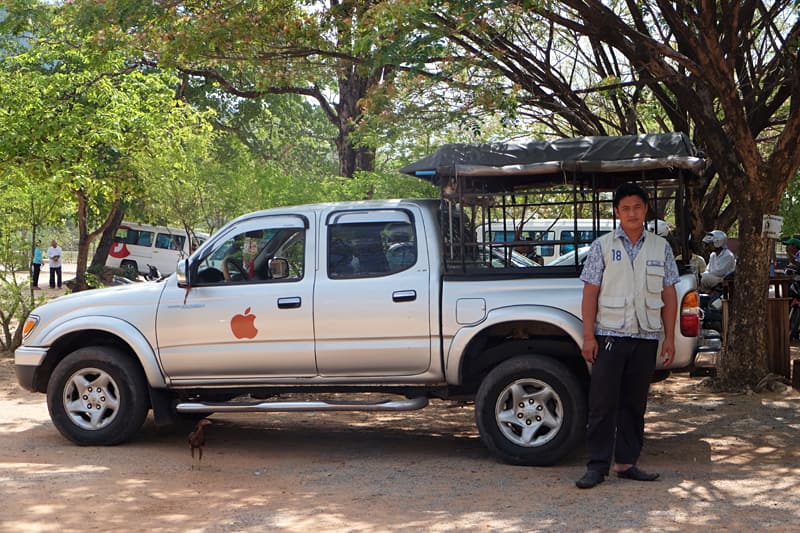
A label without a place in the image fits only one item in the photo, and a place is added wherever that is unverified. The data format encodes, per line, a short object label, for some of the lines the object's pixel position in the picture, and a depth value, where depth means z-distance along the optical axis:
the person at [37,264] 30.15
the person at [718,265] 13.40
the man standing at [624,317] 6.57
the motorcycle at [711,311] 12.90
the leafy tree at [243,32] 12.03
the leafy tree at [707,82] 10.28
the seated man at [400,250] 7.74
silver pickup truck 7.34
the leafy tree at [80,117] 14.88
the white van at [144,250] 38.38
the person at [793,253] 16.69
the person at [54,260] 32.56
